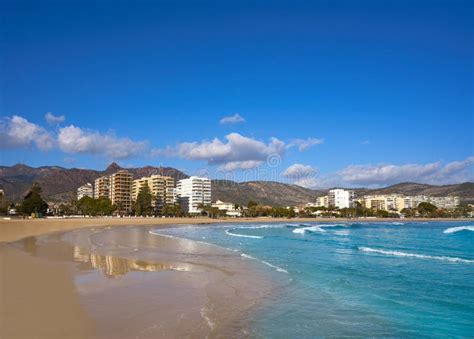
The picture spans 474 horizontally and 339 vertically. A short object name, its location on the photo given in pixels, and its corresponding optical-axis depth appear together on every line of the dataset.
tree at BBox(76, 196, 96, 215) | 120.25
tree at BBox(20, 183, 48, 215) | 91.12
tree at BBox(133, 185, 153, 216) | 129.00
